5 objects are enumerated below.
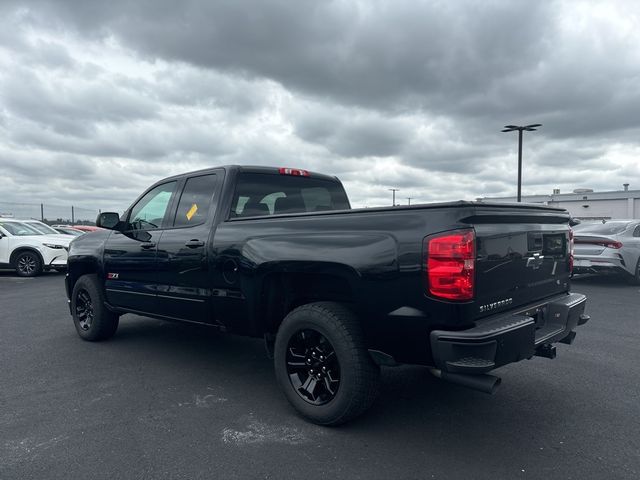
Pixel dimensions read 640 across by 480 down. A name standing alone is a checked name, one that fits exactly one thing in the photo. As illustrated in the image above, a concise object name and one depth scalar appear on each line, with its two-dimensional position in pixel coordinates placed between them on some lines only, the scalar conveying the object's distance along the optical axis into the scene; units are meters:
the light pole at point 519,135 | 25.83
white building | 41.88
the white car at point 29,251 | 12.78
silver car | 9.91
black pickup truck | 2.76
